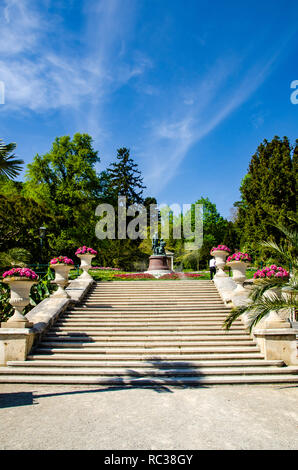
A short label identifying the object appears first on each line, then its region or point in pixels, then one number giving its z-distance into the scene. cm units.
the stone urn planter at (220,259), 1593
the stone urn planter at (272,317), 806
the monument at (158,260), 2309
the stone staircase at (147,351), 721
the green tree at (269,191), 2367
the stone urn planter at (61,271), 1223
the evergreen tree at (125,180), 5041
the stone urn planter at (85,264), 1602
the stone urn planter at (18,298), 836
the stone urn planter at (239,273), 1174
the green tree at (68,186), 3309
